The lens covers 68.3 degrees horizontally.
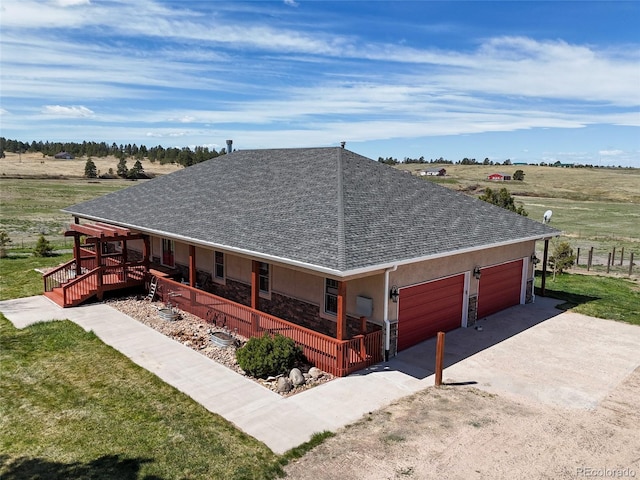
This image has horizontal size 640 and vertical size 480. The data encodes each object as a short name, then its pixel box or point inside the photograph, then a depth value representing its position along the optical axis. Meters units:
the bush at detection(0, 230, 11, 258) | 27.79
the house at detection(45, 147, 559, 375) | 12.09
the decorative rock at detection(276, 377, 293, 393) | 10.59
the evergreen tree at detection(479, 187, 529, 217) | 27.12
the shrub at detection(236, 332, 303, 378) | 11.22
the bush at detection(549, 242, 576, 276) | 24.47
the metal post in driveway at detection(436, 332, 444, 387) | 10.88
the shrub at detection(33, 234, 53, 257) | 27.58
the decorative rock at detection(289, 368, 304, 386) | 10.92
